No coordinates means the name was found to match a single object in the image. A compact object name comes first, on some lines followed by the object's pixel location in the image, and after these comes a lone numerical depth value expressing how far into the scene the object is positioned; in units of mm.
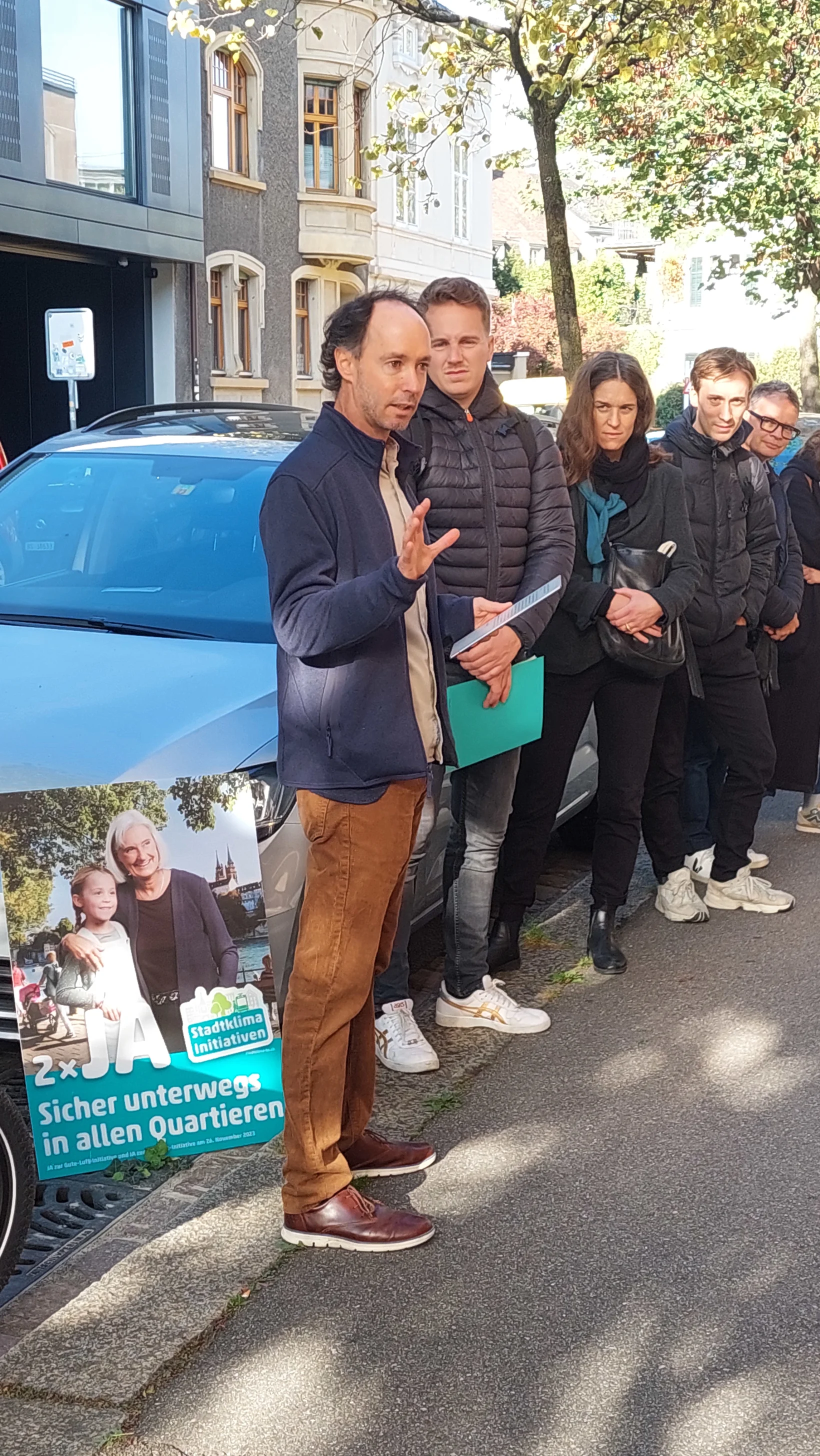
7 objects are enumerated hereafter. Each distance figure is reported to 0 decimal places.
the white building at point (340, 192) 30469
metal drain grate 3490
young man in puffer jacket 4227
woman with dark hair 4973
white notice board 16531
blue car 3756
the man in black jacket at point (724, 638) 5562
